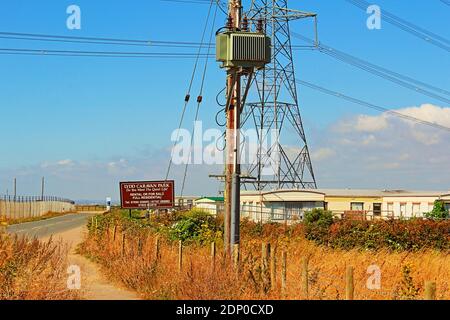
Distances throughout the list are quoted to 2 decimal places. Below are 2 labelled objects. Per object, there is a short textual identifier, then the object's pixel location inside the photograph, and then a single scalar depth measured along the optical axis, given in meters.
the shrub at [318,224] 34.88
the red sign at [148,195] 39.94
